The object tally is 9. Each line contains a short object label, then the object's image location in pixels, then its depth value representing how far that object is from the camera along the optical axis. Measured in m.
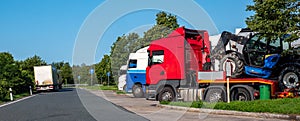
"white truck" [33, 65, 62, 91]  45.12
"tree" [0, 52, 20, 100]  35.22
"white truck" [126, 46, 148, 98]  26.41
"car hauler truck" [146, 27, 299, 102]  16.89
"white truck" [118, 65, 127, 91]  32.38
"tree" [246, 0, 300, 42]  14.95
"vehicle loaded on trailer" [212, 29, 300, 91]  16.19
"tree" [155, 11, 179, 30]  35.16
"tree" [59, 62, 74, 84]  84.03
